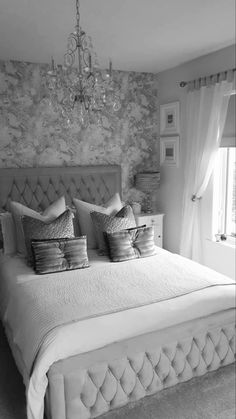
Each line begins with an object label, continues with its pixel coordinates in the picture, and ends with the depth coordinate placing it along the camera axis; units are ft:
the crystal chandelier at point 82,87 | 7.64
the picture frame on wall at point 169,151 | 14.60
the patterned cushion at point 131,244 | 10.58
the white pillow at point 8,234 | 11.23
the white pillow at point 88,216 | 11.90
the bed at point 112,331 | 6.53
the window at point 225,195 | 12.65
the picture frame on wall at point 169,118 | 14.37
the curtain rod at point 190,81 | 11.77
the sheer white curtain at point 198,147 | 11.90
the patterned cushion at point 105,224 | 11.18
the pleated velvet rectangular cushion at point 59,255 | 9.57
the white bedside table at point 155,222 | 14.88
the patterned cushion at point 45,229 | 10.30
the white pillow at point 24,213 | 10.95
